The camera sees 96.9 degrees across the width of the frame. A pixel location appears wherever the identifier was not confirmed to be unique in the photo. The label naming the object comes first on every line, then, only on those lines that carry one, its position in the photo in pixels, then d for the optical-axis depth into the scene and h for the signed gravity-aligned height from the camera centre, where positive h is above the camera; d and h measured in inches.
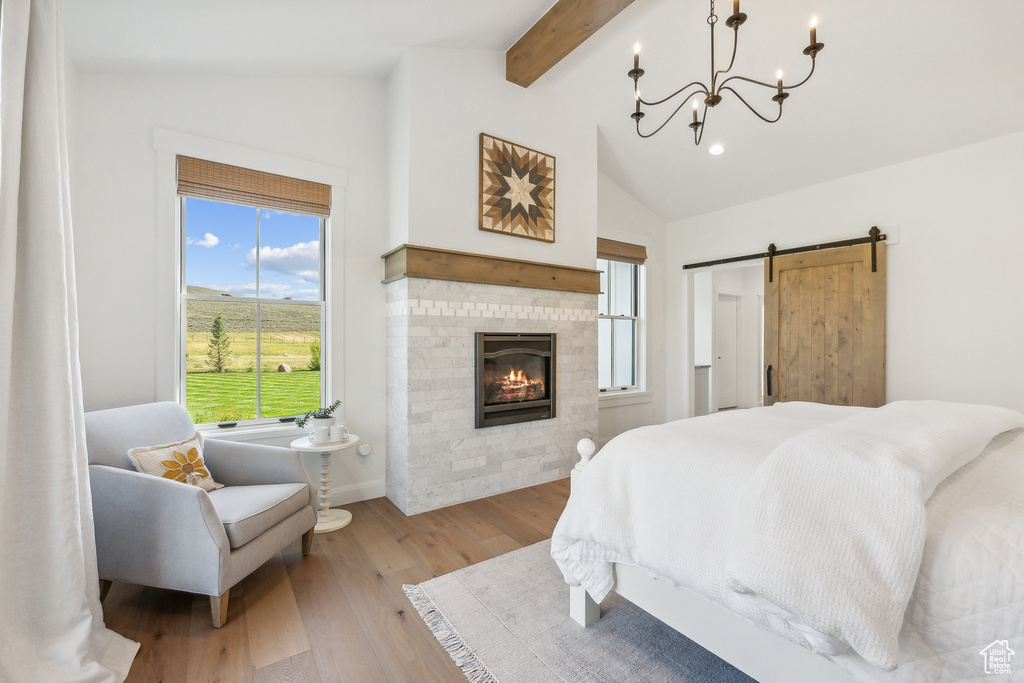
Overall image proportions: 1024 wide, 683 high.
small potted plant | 107.9 -20.2
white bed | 37.3 -22.4
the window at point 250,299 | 108.0 +9.0
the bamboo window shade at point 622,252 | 183.0 +33.3
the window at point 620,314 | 188.5 +7.5
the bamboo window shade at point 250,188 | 104.7 +36.0
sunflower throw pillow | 80.0 -23.3
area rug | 61.2 -46.0
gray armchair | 69.5 -30.6
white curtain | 53.1 -6.7
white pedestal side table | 106.0 -39.3
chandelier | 68.3 +43.0
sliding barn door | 147.0 +0.7
